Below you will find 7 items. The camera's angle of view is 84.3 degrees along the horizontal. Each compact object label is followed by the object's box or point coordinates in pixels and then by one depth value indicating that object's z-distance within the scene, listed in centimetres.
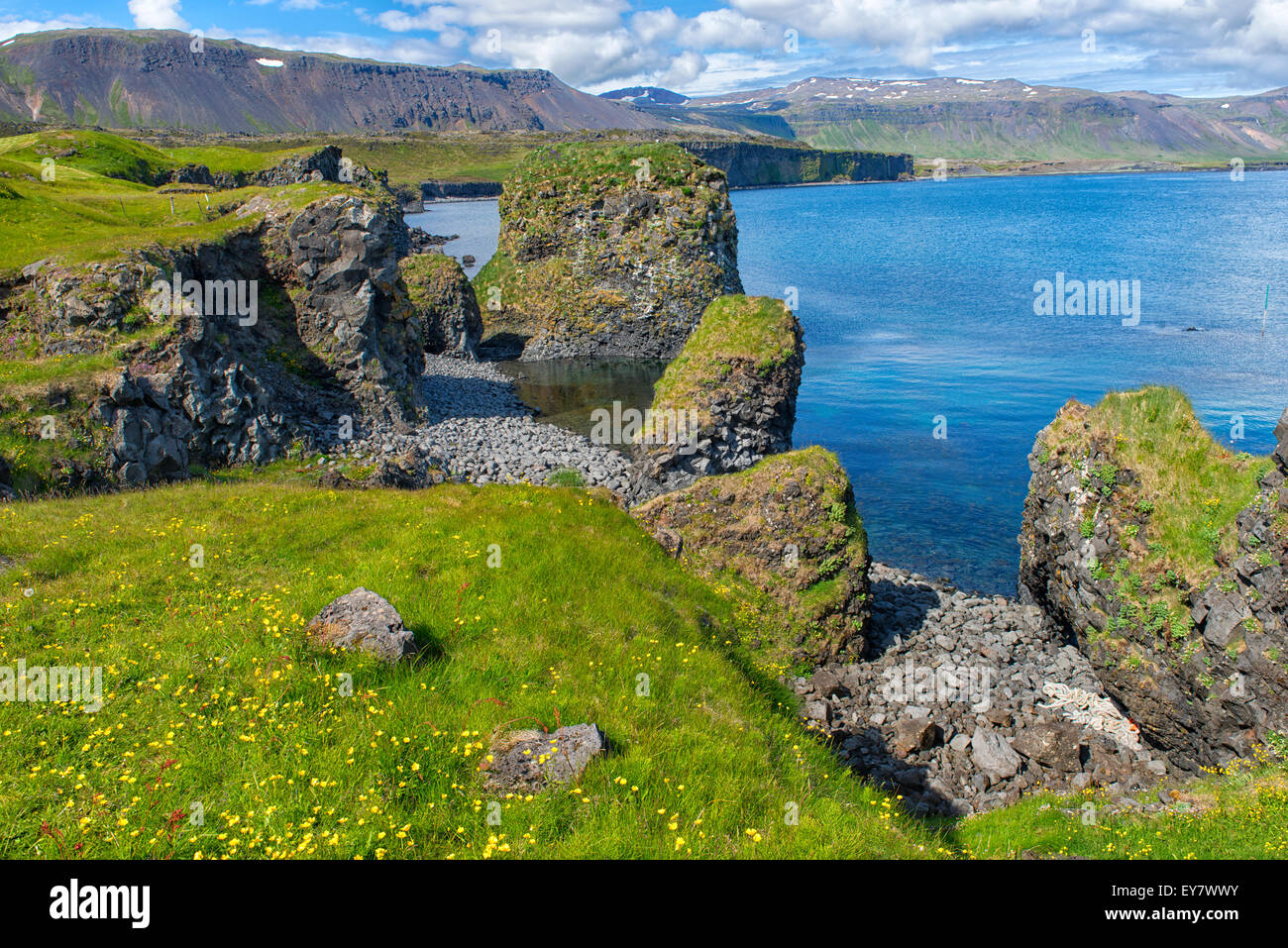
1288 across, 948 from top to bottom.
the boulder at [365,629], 1199
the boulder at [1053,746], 1745
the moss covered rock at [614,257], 7112
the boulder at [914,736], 1792
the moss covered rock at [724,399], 3650
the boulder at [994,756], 1730
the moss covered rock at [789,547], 2186
